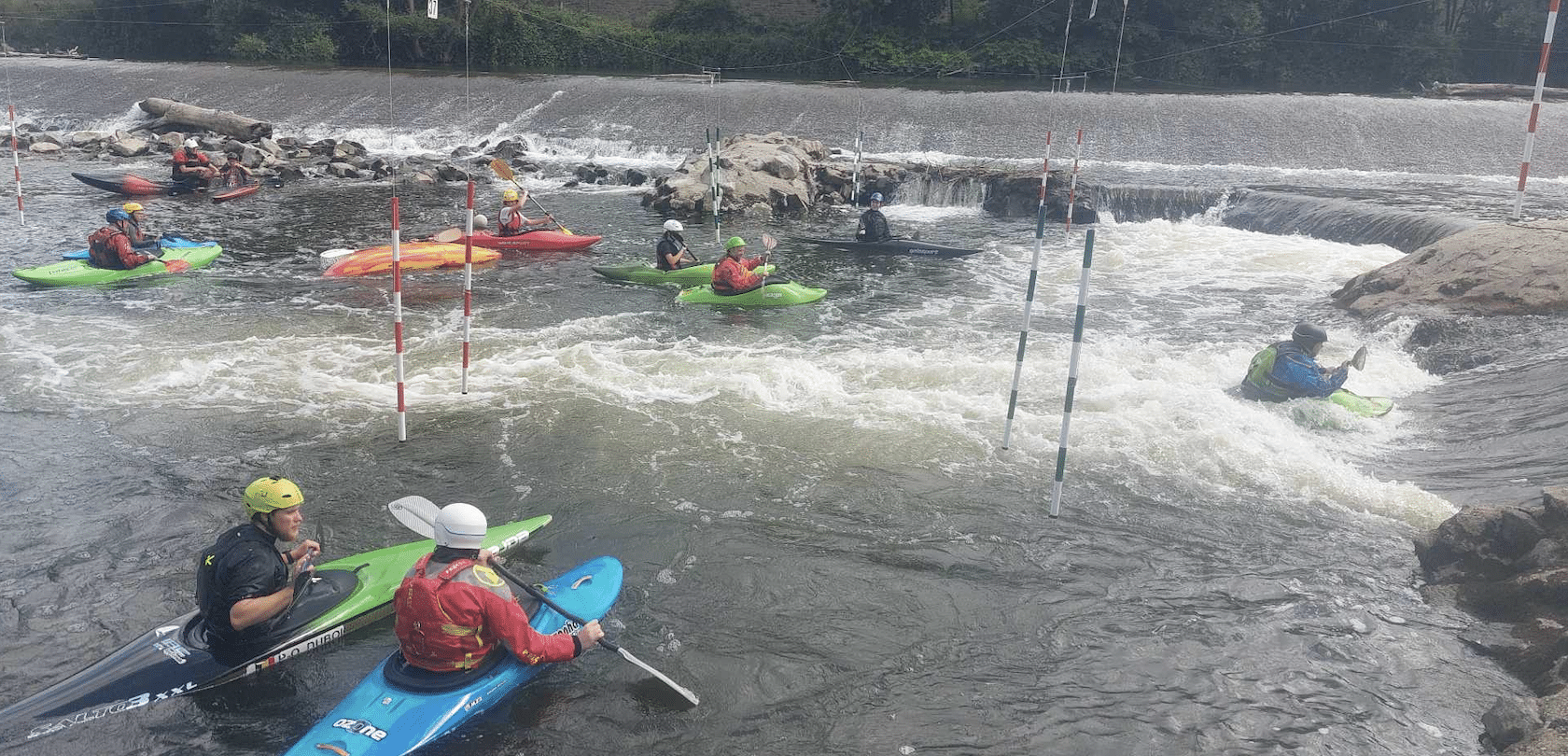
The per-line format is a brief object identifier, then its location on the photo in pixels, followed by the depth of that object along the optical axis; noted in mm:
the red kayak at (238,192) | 16989
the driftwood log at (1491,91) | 24016
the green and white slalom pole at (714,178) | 15238
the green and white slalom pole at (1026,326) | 5854
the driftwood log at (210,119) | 23078
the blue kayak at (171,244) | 11930
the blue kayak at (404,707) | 3654
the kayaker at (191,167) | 17250
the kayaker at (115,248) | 10969
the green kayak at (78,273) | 10789
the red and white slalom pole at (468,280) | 6758
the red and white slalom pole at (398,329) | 6350
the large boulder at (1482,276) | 8805
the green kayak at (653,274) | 11891
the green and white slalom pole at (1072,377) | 5078
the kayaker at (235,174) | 17688
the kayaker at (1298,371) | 7199
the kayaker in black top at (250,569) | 4098
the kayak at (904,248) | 13602
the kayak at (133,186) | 16844
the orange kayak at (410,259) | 11984
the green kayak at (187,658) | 3953
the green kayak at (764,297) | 10938
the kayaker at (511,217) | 13734
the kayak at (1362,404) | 7379
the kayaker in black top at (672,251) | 12008
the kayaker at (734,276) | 10898
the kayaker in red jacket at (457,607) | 3830
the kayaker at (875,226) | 13508
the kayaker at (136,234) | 11484
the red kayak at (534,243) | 13586
